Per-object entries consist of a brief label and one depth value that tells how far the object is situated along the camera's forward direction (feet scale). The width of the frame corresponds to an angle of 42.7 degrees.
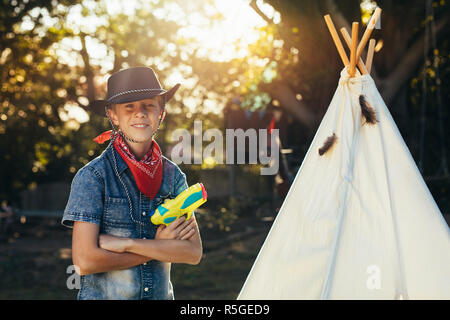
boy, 7.40
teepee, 10.79
